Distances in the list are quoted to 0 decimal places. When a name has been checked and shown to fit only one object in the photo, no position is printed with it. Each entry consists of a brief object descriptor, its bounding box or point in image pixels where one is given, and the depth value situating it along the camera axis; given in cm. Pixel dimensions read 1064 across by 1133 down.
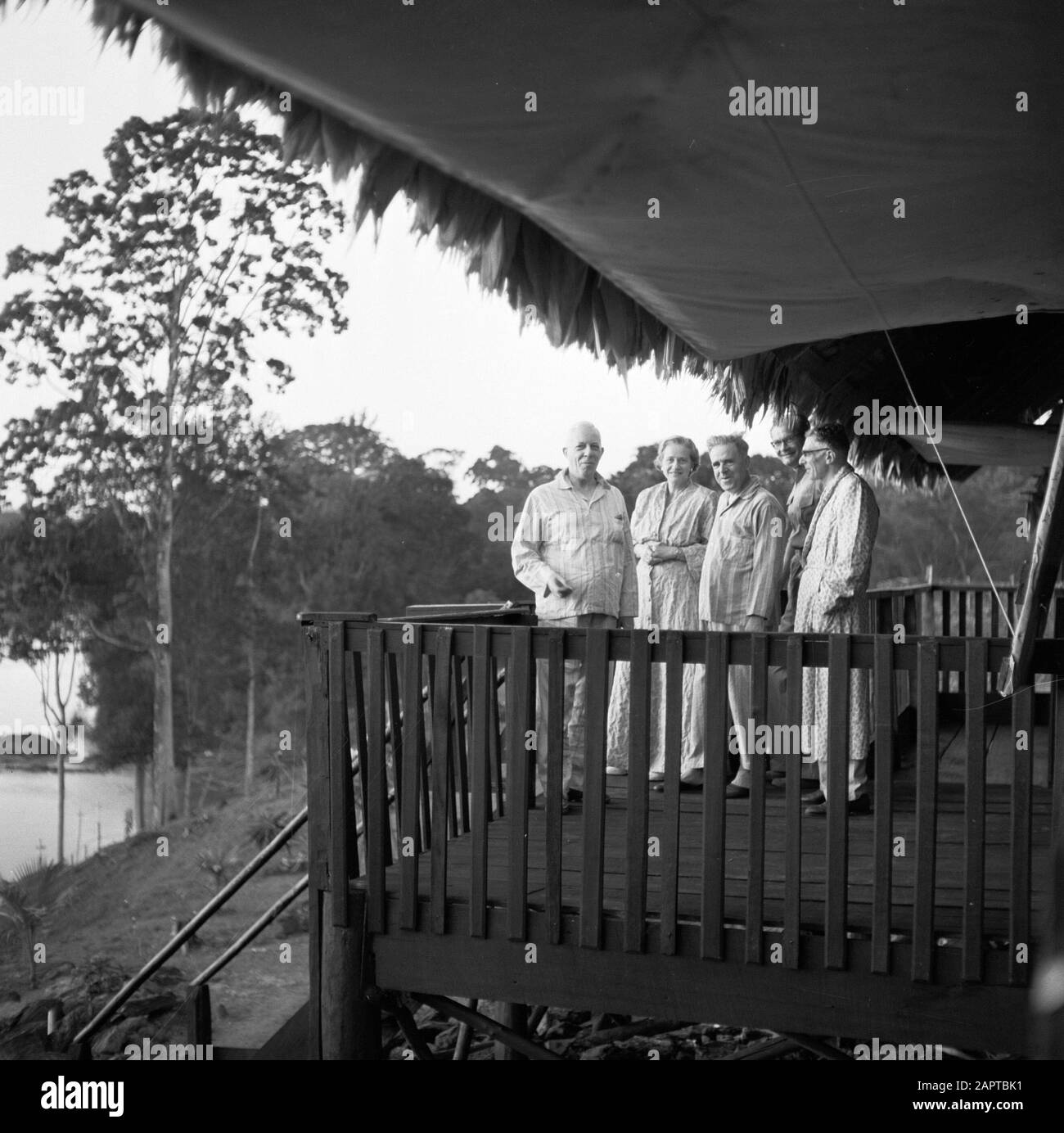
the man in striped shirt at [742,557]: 556
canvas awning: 292
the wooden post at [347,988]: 398
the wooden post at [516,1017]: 609
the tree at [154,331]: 2300
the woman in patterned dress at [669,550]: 588
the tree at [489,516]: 2658
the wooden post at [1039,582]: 326
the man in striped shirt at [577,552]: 567
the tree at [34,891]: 2062
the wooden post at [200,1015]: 545
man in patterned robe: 496
